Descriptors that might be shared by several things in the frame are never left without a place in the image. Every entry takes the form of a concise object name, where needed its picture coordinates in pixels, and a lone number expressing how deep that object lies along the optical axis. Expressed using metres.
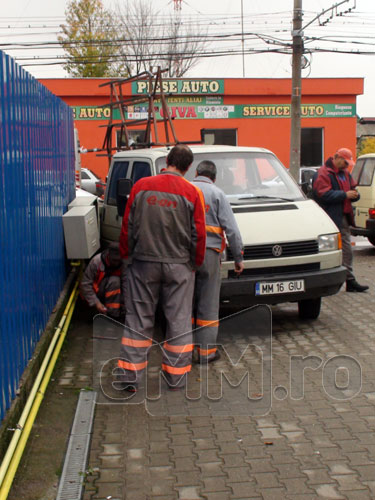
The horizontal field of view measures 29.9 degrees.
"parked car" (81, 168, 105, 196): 22.38
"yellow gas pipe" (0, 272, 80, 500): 3.76
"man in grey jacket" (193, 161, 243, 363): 6.35
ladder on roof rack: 10.91
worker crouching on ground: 7.67
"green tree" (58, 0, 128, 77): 39.78
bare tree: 43.41
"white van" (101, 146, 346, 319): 7.14
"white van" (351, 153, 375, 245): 13.34
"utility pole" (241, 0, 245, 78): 33.92
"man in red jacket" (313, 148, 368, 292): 9.30
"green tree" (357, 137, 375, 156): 37.62
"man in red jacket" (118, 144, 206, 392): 5.52
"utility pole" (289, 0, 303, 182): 22.36
